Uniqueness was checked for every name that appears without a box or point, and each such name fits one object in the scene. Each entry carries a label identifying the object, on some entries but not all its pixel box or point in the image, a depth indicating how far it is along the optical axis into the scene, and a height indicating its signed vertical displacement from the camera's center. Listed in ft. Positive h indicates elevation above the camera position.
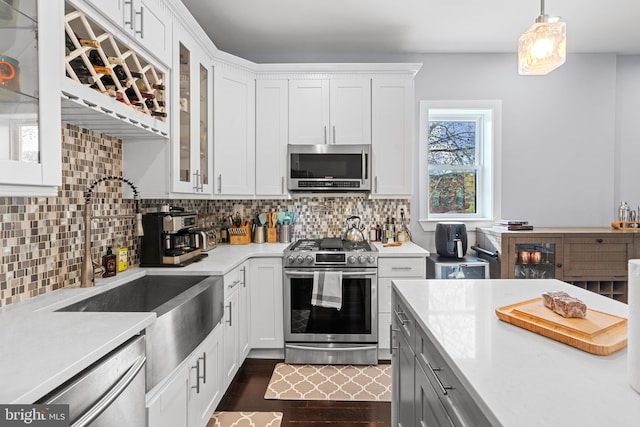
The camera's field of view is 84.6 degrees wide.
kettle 10.66 -0.60
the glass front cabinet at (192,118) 7.50 +2.20
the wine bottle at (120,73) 5.47 +2.18
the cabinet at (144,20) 5.19 +3.16
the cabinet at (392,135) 10.44 +2.29
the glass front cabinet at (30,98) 3.40 +1.16
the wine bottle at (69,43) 4.61 +2.21
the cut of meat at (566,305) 3.57 -0.97
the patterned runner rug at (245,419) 6.92 -4.19
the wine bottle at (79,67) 4.70 +1.94
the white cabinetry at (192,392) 4.55 -2.76
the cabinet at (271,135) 10.56 +2.29
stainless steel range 9.23 -2.57
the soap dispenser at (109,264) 6.39 -0.99
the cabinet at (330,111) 10.46 +3.01
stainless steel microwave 10.37 +1.31
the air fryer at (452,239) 10.84 -0.84
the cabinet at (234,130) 9.66 +2.32
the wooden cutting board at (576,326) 3.10 -1.12
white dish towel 9.05 -2.02
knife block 11.01 -0.78
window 12.01 +1.59
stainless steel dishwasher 2.95 -1.71
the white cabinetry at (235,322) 7.54 -2.61
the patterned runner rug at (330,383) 7.88 -4.10
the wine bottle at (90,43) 4.71 +2.28
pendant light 4.90 +2.38
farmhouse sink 4.56 -1.62
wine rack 4.62 +2.20
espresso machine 7.40 -0.66
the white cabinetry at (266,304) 9.45 -2.50
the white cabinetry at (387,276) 9.37 -1.73
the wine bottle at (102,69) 4.97 +2.02
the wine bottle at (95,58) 5.02 +2.20
